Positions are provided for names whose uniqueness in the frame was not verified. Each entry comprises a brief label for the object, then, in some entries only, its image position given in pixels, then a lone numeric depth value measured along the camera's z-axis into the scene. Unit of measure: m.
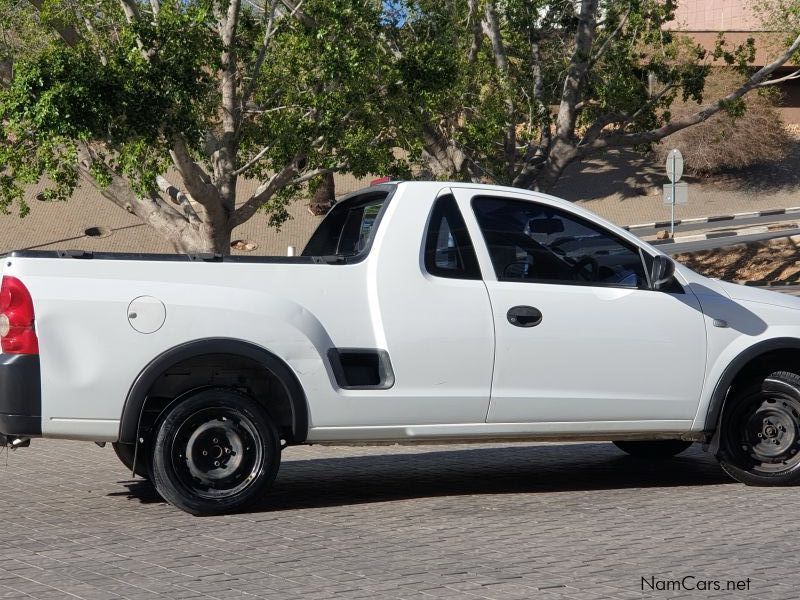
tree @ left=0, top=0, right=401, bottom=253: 16.27
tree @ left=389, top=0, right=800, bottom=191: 23.88
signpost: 27.27
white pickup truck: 6.83
